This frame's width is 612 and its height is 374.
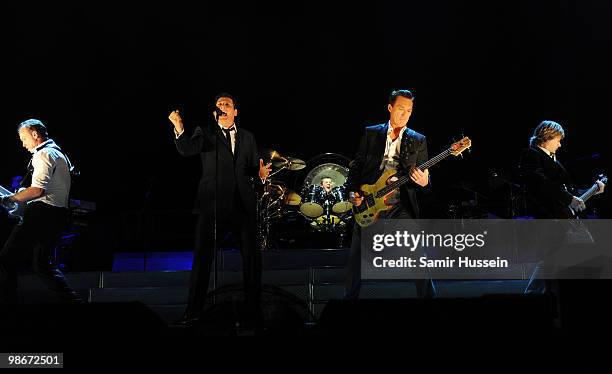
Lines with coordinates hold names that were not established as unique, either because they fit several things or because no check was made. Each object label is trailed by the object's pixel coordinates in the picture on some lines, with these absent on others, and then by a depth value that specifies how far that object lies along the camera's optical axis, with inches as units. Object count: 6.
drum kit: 791.7
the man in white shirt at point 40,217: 455.5
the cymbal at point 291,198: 834.2
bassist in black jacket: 428.1
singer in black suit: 420.8
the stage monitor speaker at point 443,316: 237.9
